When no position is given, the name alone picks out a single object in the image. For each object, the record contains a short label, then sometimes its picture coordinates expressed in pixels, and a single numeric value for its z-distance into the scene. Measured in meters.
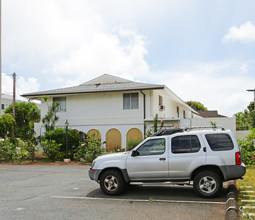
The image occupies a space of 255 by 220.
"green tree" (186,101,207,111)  59.76
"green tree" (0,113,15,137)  19.96
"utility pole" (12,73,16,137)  28.16
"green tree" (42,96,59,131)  19.35
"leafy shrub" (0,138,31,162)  16.74
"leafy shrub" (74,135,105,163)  15.53
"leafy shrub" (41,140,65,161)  16.69
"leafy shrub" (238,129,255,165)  12.32
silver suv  6.43
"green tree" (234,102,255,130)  35.70
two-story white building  19.29
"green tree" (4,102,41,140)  30.05
